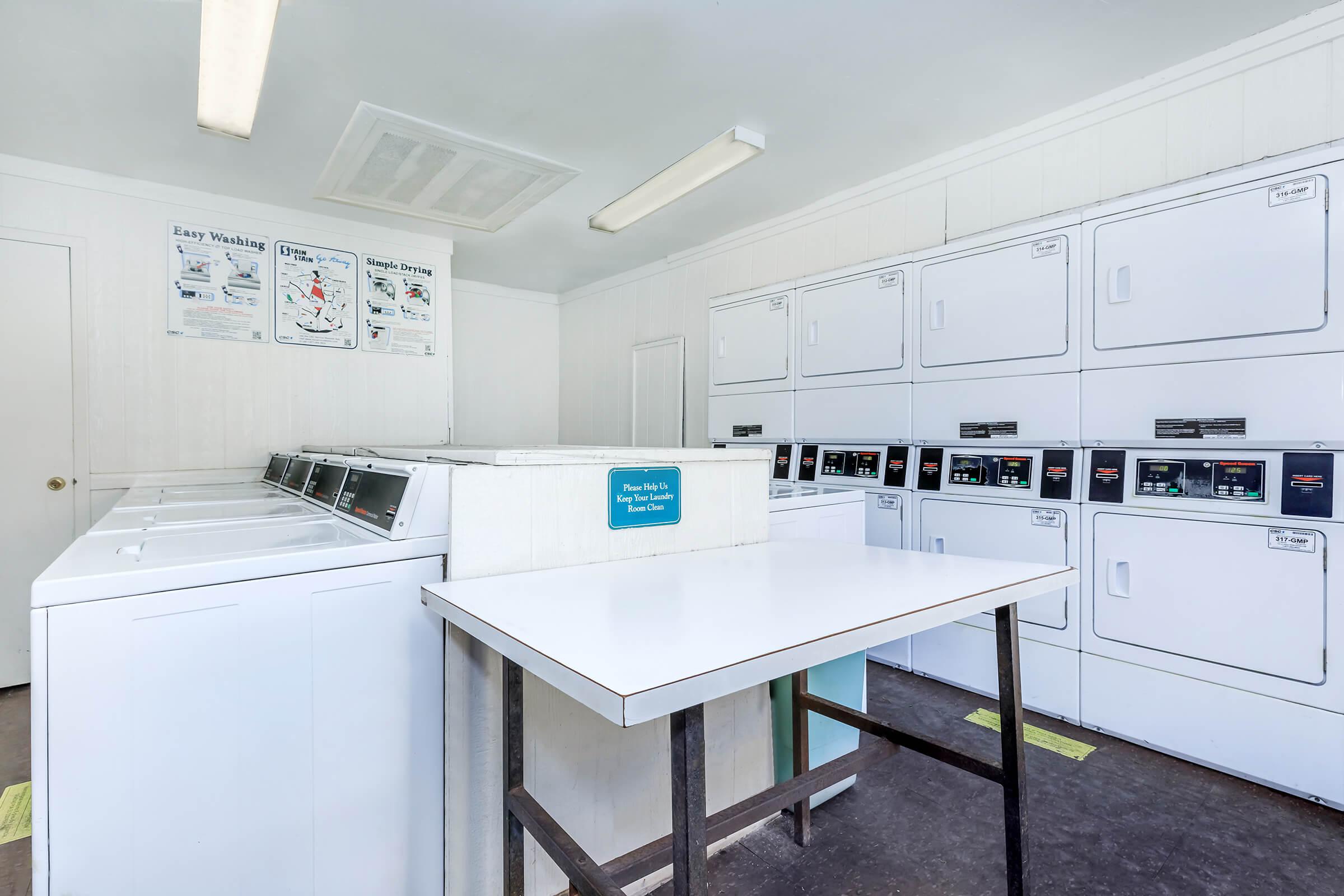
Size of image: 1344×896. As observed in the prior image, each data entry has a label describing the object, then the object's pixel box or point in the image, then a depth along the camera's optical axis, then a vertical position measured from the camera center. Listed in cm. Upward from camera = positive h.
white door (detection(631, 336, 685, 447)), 496 +38
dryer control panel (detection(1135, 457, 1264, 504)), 209 -14
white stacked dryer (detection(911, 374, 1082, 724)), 254 -27
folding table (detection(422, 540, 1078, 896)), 81 -30
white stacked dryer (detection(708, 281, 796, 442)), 364 +46
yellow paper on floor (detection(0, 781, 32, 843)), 188 -121
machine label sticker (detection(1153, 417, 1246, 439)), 211 +5
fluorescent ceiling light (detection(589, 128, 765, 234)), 295 +138
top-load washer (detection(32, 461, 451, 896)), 101 -51
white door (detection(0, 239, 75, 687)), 318 +5
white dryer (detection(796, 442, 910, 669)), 309 -23
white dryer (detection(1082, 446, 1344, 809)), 197 -60
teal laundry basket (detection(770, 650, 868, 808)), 193 -88
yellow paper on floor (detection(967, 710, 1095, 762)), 234 -118
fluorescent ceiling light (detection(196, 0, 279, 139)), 196 +136
